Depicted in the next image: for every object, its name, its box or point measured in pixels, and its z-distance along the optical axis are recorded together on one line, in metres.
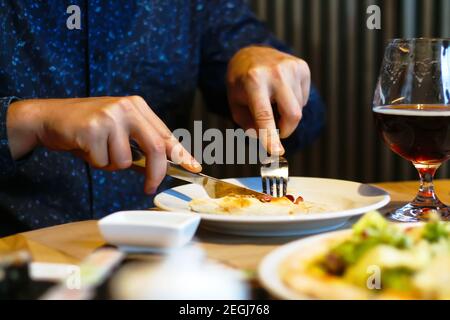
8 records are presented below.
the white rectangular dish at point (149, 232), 0.75
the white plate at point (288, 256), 0.54
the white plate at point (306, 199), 0.81
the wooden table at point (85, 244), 0.77
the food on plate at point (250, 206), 0.88
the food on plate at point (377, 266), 0.53
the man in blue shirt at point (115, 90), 1.01
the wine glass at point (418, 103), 0.94
